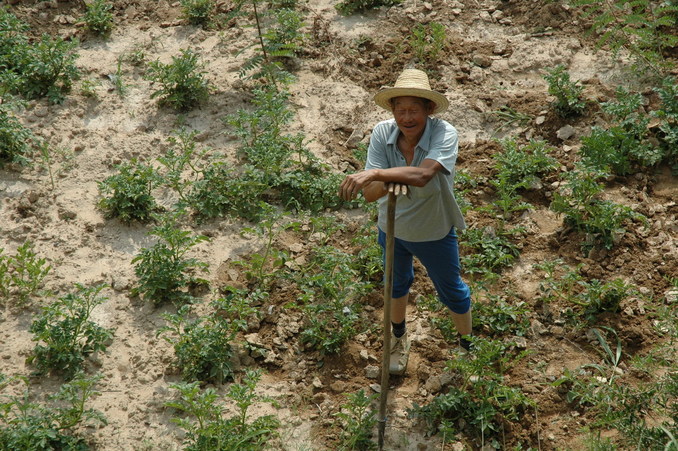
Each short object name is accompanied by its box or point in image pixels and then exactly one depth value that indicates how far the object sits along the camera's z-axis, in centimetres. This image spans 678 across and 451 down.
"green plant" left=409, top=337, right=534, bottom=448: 848
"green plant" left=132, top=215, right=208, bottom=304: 1012
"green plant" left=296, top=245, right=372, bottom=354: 971
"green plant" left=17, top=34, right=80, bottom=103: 1305
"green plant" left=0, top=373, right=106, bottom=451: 799
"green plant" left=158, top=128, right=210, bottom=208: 1159
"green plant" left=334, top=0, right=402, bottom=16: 1535
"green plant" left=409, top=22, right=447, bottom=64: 1391
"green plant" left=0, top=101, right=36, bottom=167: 1176
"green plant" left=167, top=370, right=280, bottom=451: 819
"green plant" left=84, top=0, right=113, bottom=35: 1452
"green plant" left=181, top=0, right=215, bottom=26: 1502
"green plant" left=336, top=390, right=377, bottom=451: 845
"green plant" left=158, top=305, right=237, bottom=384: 918
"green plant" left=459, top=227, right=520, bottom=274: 1043
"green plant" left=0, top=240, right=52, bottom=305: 1005
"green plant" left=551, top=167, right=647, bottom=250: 1042
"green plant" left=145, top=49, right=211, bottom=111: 1313
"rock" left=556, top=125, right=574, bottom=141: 1227
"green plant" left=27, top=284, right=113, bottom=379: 910
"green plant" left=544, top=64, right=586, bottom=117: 1238
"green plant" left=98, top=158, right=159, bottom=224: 1120
